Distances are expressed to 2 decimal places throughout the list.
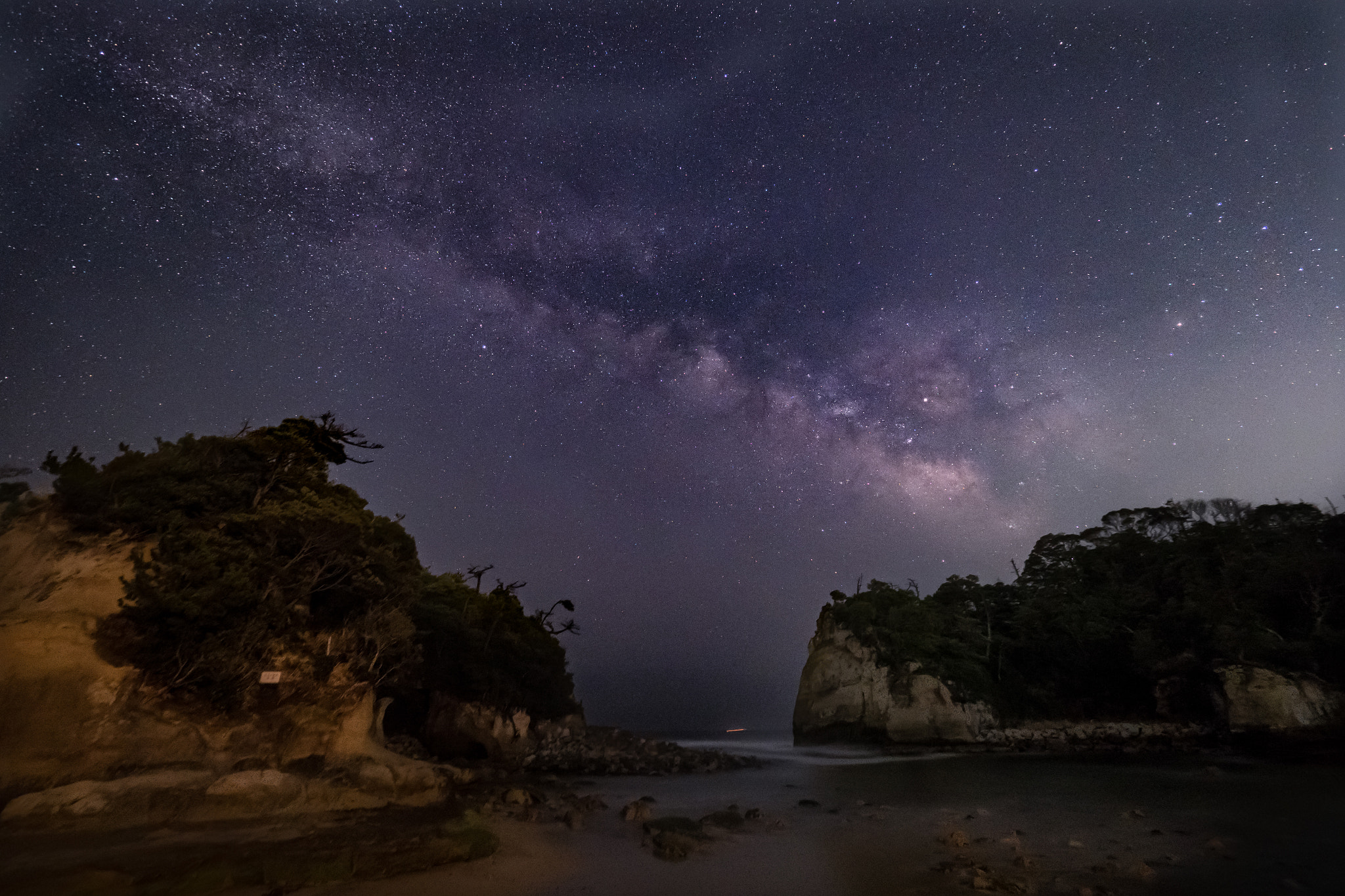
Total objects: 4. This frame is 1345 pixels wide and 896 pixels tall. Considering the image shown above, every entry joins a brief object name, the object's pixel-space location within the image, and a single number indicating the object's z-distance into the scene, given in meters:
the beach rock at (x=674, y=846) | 13.58
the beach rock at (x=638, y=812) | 18.48
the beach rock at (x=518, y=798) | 20.34
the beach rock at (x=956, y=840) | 14.17
